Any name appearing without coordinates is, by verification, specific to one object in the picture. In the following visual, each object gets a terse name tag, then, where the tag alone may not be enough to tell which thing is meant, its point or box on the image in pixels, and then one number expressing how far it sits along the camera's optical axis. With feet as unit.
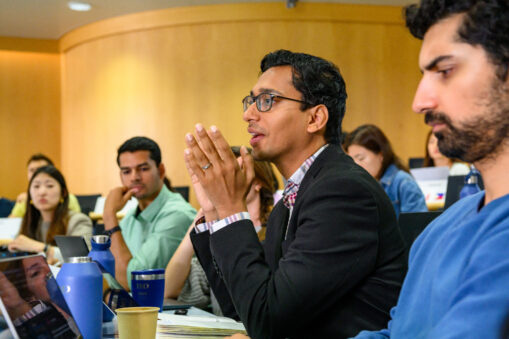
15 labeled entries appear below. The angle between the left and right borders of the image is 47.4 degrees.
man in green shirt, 8.80
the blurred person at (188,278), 7.57
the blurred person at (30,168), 18.60
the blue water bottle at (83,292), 3.76
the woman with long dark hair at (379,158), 12.94
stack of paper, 4.27
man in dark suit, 4.00
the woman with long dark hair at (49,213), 12.46
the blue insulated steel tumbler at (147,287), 5.42
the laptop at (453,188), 8.89
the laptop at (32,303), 2.99
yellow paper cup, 3.60
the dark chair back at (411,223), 5.92
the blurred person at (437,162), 14.94
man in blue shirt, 2.39
